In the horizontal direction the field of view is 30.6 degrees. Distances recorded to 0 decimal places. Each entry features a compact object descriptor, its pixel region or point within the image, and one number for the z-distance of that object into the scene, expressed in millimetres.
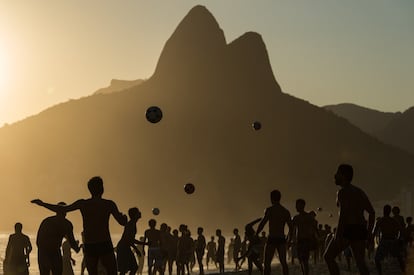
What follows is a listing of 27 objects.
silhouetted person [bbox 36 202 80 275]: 13891
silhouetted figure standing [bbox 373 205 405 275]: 17109
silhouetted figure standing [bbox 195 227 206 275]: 26922
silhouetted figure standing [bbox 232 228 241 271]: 31922
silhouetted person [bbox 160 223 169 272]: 21281
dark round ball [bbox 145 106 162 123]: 27453
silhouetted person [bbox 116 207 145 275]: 15469
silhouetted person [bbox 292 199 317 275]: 16656
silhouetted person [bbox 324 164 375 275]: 11094
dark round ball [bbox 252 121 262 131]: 39225
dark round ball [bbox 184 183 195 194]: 34362
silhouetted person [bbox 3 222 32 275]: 17781
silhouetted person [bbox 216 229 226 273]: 29969
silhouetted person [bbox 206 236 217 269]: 39656
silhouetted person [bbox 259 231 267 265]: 26261
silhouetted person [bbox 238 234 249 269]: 33144
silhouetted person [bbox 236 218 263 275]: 21891
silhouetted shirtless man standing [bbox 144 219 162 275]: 21038
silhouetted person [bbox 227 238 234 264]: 49838
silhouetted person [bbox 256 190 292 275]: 13734
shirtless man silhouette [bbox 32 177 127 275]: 10312
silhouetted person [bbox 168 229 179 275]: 24125
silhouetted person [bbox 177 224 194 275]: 25250
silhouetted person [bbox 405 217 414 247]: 21961
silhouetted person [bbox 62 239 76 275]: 23469
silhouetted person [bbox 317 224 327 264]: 31205
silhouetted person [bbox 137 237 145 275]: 36281
